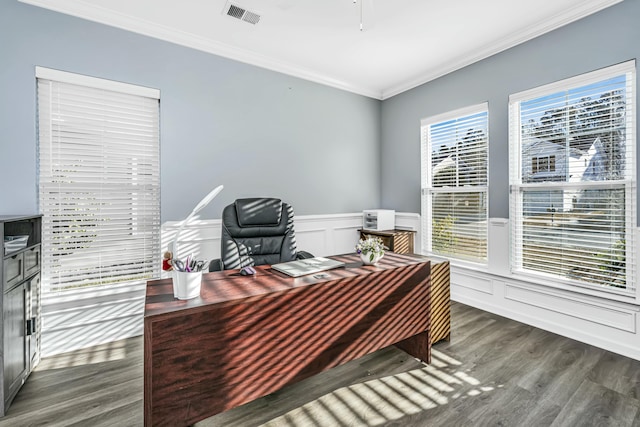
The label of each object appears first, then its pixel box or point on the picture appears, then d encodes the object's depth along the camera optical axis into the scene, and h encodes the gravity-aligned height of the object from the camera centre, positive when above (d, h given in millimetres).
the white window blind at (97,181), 2422 +275
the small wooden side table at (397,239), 3832 -356
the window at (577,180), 2387 +281
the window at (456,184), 3408 +348
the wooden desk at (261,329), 1306 -632
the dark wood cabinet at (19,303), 1742 -592
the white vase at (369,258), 2102 -329
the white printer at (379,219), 4094 -102
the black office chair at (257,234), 2473 -192
